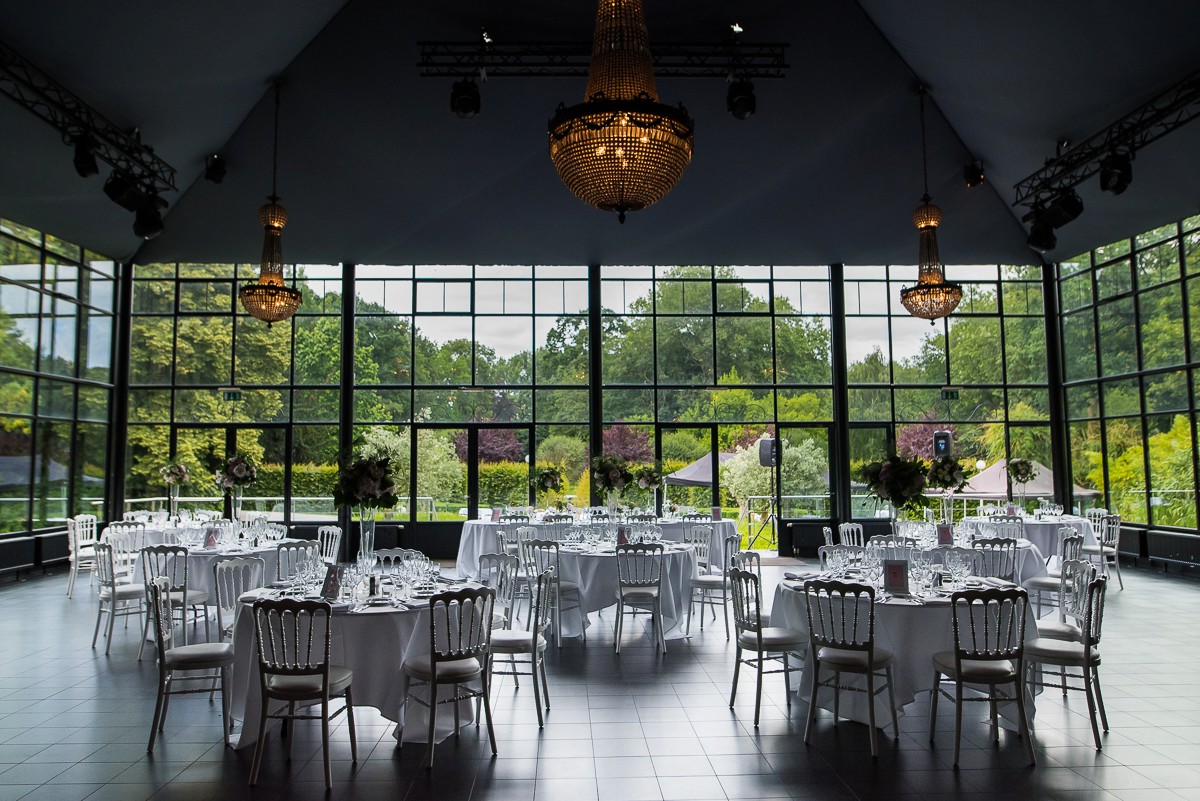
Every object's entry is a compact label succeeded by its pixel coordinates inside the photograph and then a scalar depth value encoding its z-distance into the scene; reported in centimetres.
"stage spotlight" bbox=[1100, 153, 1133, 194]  912
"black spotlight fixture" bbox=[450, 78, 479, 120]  1000
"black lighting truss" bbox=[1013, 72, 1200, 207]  848
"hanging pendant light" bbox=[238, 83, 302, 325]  893
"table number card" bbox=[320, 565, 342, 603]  523
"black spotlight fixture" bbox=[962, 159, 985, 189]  1201
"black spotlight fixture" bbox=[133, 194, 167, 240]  964
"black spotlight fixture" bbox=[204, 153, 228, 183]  1154
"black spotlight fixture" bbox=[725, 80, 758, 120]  1002
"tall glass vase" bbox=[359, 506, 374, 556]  559
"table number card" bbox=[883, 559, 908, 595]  548
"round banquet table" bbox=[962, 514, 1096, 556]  1059
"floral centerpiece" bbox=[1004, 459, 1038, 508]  1181
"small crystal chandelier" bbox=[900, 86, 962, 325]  892
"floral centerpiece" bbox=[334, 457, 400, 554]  563
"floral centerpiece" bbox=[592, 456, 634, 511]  1064
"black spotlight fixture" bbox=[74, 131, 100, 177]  864
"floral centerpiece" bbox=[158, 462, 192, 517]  1109
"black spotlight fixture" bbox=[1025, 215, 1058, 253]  1040
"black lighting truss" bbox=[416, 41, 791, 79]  1004
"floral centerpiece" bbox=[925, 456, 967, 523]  902
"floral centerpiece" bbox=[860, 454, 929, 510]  684
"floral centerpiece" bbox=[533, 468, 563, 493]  1167
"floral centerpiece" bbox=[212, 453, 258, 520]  1008
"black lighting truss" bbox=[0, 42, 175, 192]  793
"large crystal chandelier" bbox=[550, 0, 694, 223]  411
